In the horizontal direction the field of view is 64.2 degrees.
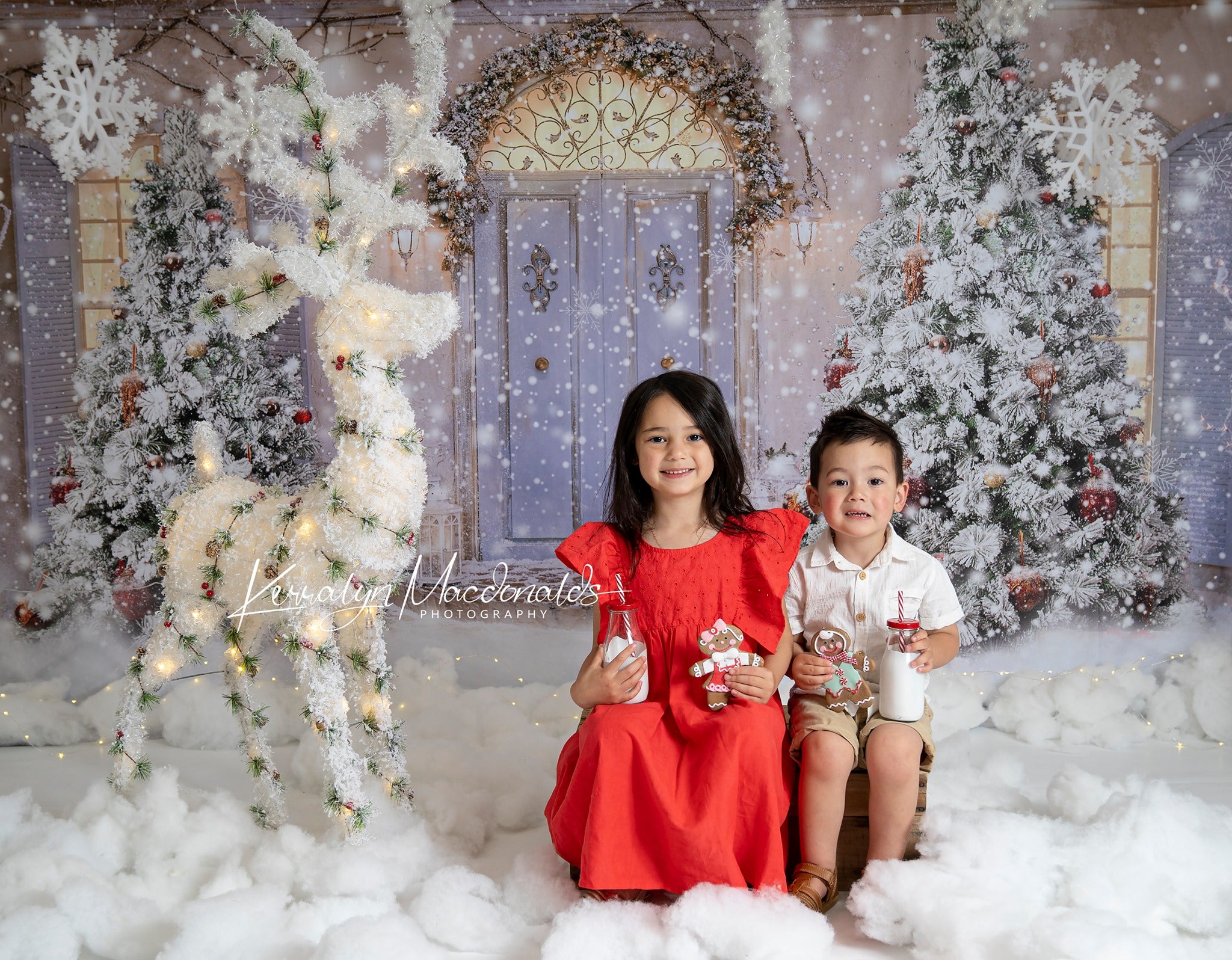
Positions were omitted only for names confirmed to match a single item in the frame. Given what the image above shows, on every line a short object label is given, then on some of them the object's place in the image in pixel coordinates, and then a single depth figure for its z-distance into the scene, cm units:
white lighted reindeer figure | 250
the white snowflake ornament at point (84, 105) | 401
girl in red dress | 229
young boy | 239
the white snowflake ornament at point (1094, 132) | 412
